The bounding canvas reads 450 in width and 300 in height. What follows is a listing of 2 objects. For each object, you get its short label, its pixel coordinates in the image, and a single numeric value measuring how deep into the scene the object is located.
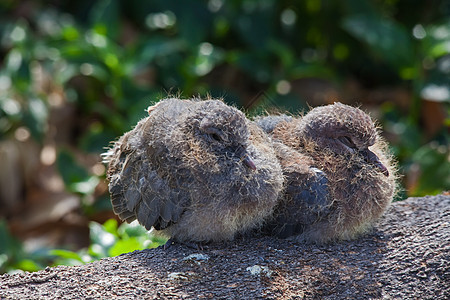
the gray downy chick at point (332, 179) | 4.68
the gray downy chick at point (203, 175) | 4.42
